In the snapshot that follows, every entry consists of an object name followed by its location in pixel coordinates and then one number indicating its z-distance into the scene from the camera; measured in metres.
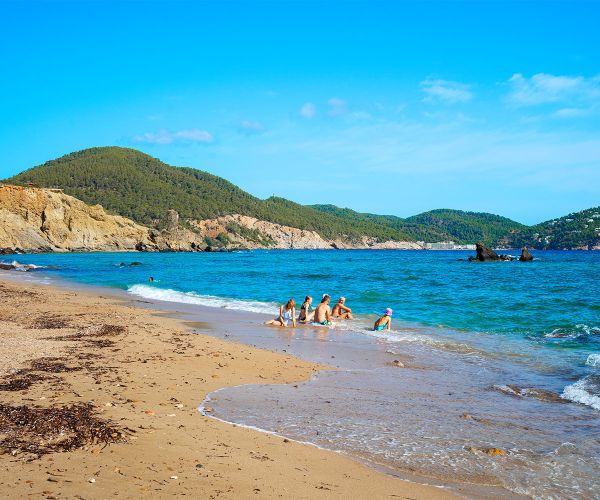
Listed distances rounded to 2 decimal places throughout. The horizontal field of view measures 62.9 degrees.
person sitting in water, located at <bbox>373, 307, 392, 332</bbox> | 17.36
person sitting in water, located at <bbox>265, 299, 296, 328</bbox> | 18.44
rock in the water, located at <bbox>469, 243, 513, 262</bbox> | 77.25
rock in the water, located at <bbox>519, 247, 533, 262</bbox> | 77.50
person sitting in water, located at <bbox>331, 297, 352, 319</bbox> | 20.64
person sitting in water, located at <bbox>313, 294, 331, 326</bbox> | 19.06
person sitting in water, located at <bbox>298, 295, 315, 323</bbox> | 19.88
